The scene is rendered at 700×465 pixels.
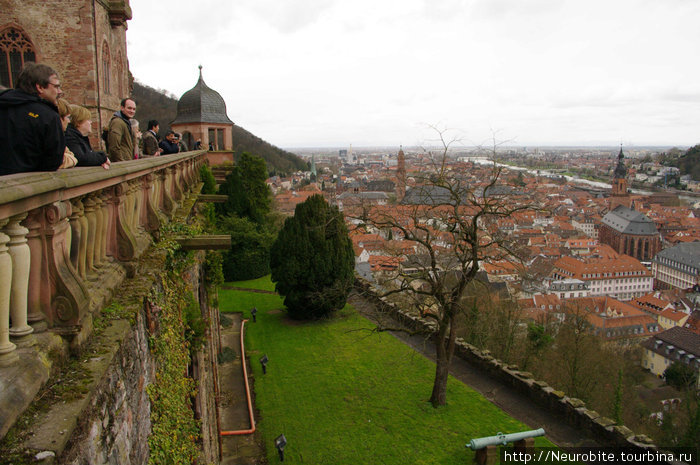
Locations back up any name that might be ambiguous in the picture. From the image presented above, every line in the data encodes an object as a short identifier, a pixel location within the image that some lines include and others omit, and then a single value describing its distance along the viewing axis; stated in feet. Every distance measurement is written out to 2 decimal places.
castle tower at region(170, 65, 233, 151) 84.46
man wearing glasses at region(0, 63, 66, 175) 8.13
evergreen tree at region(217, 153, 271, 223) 95.14
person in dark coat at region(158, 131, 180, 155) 30.50
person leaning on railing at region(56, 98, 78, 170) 10.03
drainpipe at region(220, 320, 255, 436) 39.27
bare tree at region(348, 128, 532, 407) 42.55
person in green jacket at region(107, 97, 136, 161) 17.99
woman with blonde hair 10.82
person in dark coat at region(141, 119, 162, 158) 24.98
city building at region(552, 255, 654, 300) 225.76
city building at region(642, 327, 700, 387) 135.23
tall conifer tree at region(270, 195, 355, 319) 66.28
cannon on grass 34.27
